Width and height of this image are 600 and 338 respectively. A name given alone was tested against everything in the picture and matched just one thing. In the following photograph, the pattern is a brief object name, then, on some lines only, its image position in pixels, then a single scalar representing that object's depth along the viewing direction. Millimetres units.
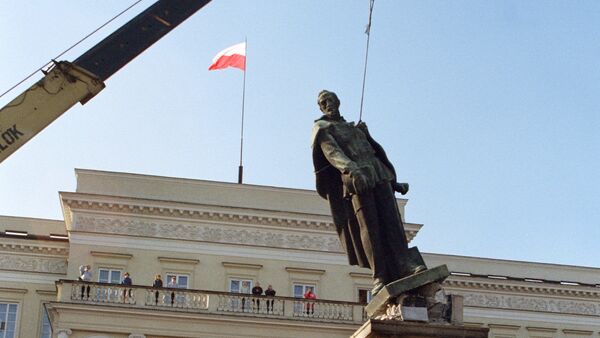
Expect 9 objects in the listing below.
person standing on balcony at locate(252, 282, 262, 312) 39069
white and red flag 44250
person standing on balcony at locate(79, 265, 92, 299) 37528
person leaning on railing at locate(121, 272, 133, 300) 38031
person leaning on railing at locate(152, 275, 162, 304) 38300
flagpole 46972
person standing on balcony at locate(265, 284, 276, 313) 39156
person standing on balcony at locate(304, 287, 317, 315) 39500
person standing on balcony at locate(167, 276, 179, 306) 40875
